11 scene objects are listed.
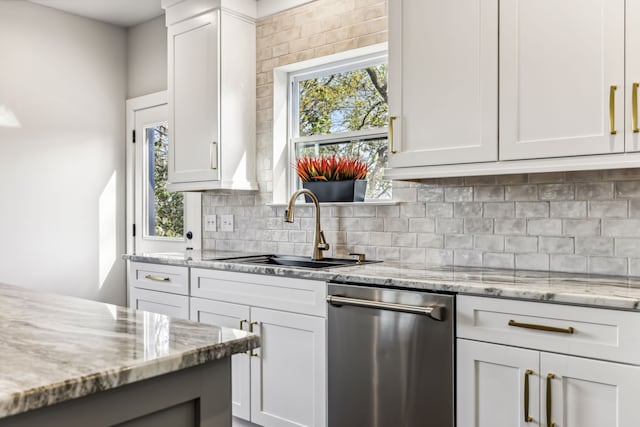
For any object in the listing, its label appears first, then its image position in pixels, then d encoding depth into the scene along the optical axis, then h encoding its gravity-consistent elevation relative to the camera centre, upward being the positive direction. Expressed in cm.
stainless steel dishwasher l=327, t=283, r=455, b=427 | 192 -58
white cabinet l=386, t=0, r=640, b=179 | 184 +49
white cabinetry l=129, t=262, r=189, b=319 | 296 -47
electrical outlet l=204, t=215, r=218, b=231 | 375 -9
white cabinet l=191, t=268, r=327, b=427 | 234 -61
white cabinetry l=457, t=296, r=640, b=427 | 157 -51
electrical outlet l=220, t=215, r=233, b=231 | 363 -8
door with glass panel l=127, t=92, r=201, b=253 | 414 +19
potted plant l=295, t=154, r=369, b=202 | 289 +18
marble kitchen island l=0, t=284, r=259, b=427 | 77 -25
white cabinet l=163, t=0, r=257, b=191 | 323 +74
